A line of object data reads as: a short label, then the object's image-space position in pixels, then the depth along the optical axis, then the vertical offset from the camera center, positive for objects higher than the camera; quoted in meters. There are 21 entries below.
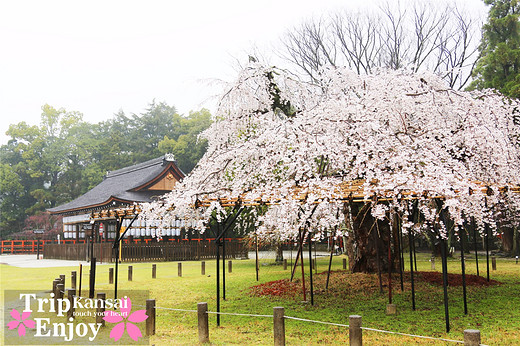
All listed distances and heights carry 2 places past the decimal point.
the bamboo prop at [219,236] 7.92 -0.28
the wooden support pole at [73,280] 12.40 -1.60
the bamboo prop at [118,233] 9.78 -0.22
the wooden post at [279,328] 5.99 -1.48
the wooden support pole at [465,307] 8.27 -1.71
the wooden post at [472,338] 4.56 -1.26
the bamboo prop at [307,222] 9.38 -0.05
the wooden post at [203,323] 6.69 -1.56
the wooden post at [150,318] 7.23 -1.58
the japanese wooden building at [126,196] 29.00 +1.99
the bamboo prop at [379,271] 9.72 -1.16
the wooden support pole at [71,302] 8.30 -1.49
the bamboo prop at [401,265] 10.68 -1.25
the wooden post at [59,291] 9.46 -1.46
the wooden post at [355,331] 5.39 -1.38
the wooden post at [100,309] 7.71 -1.51
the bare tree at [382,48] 23.17 +9.45
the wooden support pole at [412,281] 8.74 -1.24
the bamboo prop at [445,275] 6.96 -0.93
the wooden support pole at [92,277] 10.26 -1.26
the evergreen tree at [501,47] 21.23 +8.55
